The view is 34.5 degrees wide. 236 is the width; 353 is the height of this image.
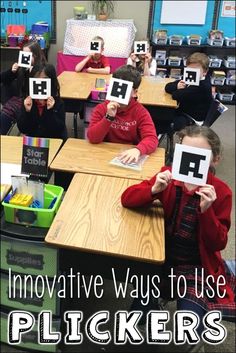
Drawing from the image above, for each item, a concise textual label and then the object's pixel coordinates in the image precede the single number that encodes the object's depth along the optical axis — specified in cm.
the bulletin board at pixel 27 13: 523
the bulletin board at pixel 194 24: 518
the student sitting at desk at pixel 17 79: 284
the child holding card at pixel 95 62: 362
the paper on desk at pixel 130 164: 182
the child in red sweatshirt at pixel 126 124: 200
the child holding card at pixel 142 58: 357
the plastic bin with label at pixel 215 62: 533
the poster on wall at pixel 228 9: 518
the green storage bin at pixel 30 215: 141
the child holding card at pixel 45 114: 227
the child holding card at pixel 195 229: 137
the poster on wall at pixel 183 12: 513
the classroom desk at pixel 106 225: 126
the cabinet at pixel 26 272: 144
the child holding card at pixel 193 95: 298
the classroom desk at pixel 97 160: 176
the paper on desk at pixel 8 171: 159
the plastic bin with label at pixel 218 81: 540
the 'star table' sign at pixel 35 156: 148
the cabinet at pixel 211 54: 540
